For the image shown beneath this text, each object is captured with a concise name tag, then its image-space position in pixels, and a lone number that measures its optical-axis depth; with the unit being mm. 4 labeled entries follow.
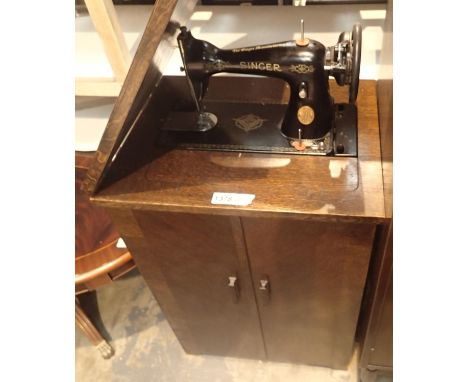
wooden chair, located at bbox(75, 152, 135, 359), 1284
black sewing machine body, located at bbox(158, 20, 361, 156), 875
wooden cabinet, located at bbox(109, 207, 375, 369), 941
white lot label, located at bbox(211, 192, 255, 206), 867
